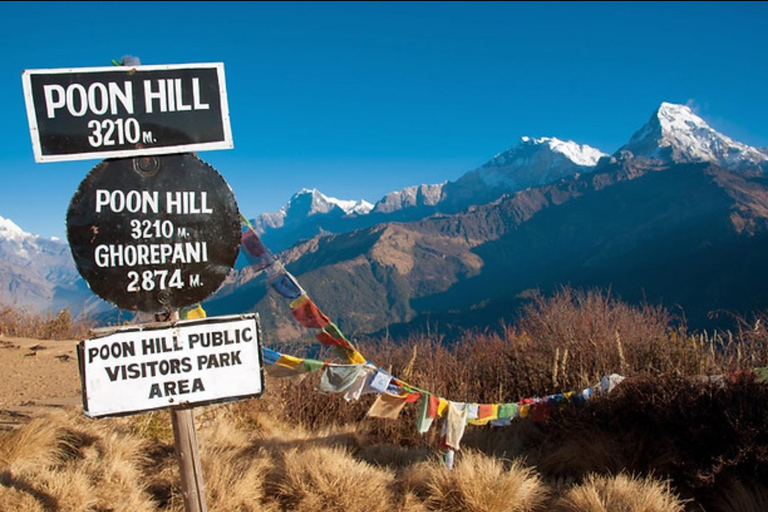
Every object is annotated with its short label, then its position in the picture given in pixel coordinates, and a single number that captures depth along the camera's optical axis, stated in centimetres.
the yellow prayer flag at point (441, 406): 559
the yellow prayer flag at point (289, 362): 541
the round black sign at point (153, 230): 282
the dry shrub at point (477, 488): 434
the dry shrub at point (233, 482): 425
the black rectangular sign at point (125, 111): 280
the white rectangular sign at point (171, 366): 281
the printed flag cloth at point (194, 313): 384
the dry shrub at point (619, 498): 413
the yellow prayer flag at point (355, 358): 549
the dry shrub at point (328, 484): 436
